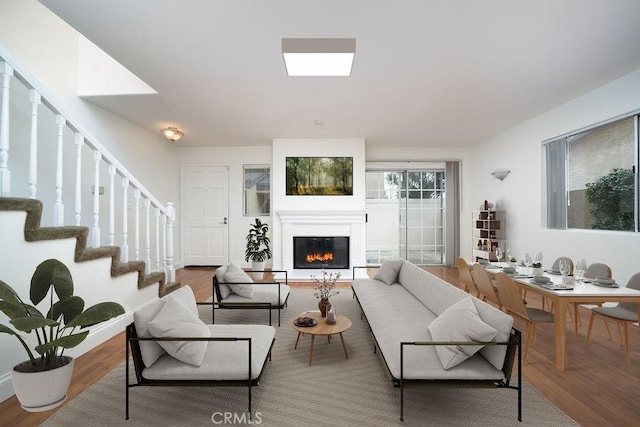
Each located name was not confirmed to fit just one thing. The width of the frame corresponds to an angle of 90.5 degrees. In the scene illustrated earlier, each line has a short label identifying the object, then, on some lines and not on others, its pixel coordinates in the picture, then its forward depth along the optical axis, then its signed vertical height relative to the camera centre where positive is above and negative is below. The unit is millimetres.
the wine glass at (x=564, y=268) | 2863 -476
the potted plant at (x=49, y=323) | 1763 -620
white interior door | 7340 +45
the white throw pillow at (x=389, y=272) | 4073 -730
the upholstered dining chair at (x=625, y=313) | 2703 -876
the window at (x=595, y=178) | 3855 +509
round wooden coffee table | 2658 -969
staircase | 2266 -6
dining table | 2557 -663
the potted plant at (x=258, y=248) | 6512 -671
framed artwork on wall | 6508 +838
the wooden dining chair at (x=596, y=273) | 3250 -608
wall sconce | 5934 +802
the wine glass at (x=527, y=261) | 3788 -555
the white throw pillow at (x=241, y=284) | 3652 -781
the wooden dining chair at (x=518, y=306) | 2725 -804
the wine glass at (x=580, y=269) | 2993 -510
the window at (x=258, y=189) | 7395 +628
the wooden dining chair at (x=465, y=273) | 3979 -747
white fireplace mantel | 6336 -266
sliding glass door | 7500 +86
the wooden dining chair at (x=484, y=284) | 3367 -759
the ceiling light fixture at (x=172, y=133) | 5773 +1534
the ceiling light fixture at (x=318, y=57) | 2904 +1578
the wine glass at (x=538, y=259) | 3355 -464
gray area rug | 1953 -1256
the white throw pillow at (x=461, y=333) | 1946 -738
